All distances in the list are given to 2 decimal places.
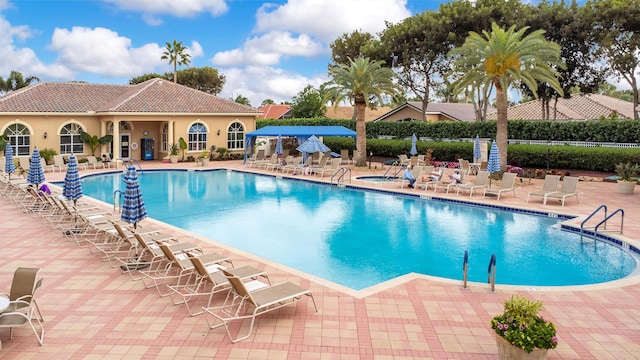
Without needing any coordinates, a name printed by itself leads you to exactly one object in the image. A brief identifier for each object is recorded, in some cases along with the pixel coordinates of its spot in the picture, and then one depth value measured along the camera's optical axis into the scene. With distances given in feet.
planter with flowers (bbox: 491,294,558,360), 16.31
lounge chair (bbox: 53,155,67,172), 83.51
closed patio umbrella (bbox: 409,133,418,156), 94.17
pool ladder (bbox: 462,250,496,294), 25.21
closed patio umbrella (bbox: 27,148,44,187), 47.55
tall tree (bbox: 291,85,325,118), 168.25
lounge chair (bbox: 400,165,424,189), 65.89
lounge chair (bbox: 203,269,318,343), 20.53
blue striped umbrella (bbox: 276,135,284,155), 93.15
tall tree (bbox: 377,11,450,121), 113.80
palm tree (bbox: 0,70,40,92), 175.63
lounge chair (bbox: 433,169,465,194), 61.68
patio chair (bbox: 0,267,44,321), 20.12
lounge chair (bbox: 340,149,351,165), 98.17
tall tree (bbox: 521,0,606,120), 97.14
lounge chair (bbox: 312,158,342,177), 80.48
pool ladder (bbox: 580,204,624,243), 38.80
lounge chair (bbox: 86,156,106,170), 88.93
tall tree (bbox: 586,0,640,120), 88.17
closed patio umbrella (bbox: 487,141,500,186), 61.77
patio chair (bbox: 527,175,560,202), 53.83
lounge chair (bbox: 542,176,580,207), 52.49
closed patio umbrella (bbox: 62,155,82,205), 39.93
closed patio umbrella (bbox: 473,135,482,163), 79.38
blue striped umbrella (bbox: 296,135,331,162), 82.58
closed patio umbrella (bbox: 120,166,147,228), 30.99
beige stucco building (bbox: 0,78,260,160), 90.48
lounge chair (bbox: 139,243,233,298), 25.63
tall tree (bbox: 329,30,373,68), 147.95
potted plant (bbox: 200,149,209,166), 95.61
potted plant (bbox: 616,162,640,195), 57.98
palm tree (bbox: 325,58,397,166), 87.97
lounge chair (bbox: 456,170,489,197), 59.67
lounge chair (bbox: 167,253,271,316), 23.26
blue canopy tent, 91.30
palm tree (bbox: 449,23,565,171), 65.67
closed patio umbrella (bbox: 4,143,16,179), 60.64
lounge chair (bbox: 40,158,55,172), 83.25
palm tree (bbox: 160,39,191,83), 165.21
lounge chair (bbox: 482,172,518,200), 56.90
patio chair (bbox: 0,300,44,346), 18.76
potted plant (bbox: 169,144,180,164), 99.47
